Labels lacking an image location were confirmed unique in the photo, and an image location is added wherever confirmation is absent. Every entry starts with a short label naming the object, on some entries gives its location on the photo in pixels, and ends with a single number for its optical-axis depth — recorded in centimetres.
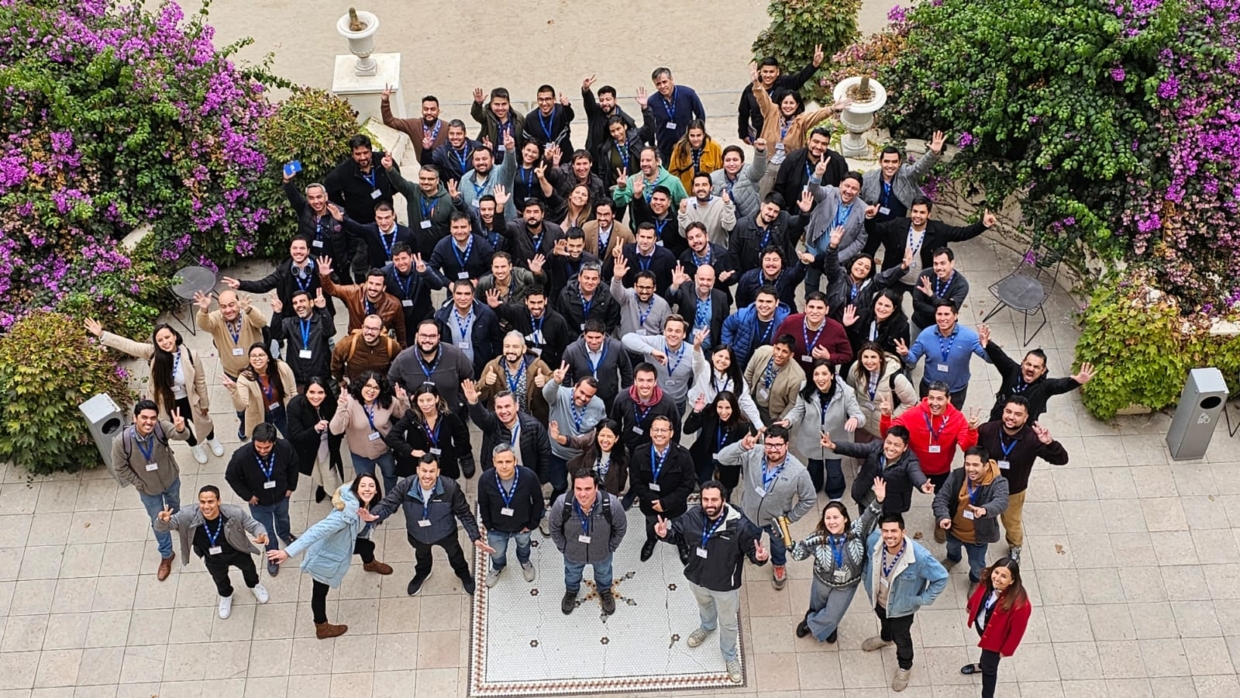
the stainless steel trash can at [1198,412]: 1095
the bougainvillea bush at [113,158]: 1227
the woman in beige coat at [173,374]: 1069
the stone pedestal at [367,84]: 1444
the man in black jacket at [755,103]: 1395
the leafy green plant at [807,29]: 1460
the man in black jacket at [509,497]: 941
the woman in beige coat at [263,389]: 1041
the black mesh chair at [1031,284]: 1209
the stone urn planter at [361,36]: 1439
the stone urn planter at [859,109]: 1325
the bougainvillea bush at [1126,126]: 1179
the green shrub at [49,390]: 1107
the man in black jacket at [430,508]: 946
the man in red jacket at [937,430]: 980
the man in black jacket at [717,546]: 898
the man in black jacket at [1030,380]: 1010
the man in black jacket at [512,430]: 999
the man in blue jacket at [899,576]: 885
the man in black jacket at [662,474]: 958
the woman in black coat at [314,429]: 1009
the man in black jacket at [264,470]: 970
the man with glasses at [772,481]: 948
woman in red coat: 858
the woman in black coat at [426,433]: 995
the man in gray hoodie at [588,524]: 930
